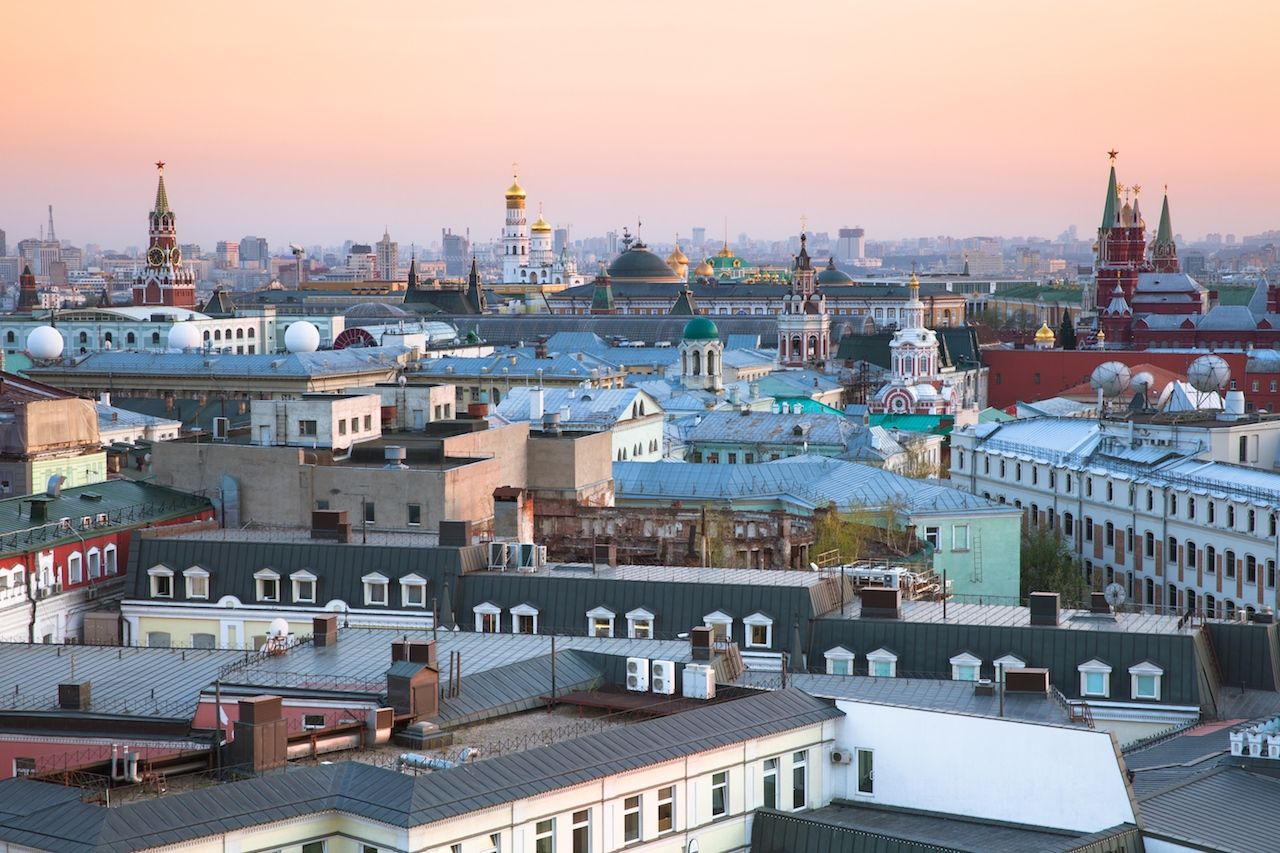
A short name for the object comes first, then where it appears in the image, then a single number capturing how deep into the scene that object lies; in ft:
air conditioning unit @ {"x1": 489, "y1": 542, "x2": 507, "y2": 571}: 151.02
